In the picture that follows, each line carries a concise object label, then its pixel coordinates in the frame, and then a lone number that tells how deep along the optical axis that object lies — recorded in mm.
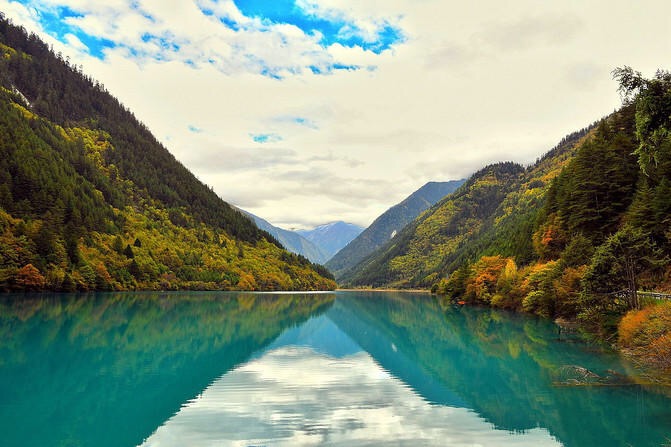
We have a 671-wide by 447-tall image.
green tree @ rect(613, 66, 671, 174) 21297
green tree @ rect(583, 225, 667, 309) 42156
